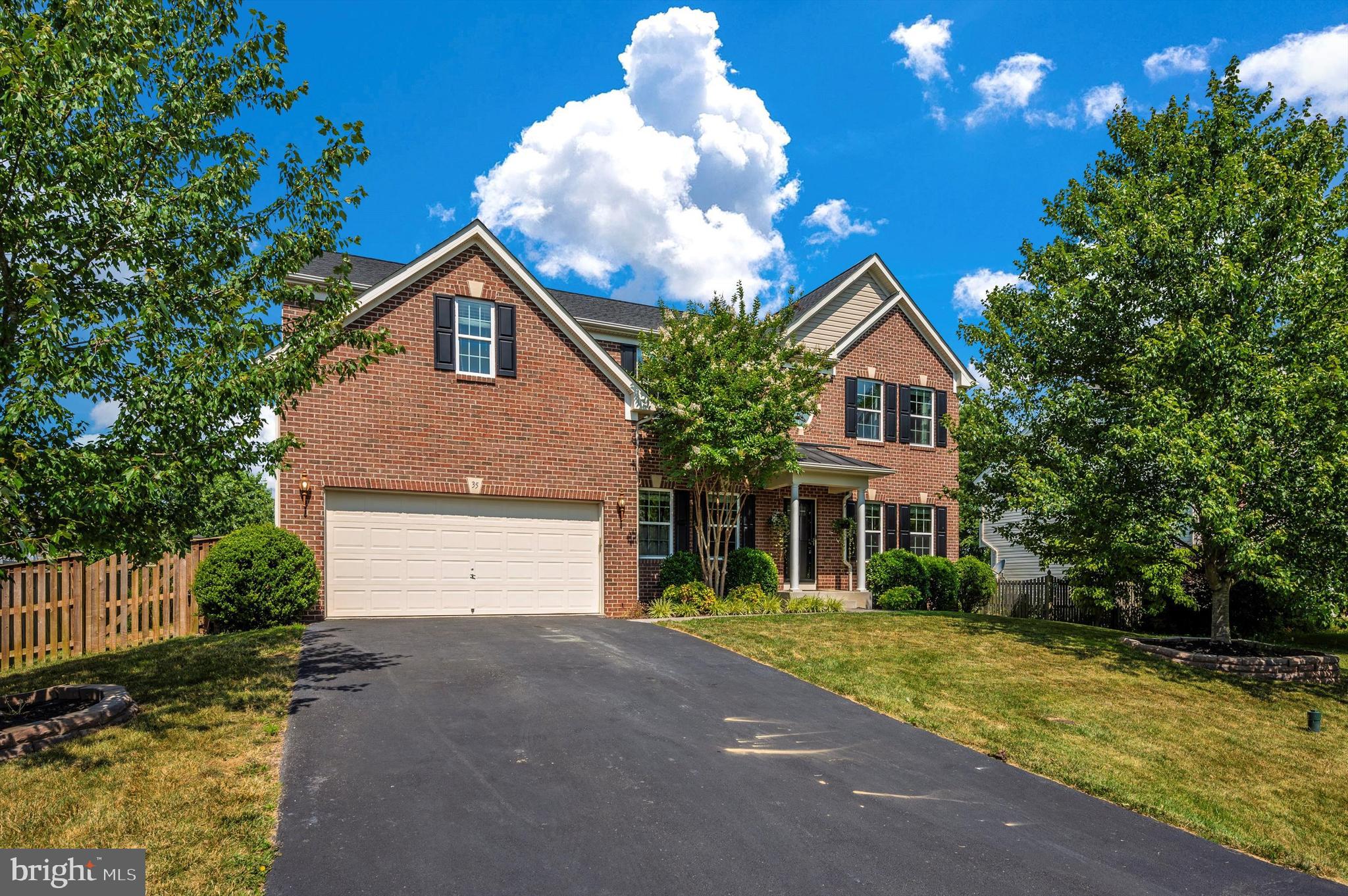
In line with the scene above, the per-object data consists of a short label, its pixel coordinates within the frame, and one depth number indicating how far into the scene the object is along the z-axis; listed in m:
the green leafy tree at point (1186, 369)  12.54
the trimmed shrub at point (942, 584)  23.00
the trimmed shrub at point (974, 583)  23.73
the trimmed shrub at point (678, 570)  18.52
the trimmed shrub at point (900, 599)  21.55
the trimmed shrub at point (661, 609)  17.62
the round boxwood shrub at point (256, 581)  13.64
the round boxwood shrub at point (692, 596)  17.94
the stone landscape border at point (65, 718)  7.00
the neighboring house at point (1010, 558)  36.75
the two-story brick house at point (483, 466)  15.76
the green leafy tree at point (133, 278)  7.11
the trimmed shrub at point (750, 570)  19.31
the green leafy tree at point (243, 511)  29.17
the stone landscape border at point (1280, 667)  13.29
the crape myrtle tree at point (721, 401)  17.89
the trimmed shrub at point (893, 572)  22.09
